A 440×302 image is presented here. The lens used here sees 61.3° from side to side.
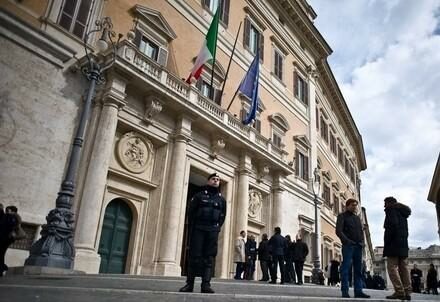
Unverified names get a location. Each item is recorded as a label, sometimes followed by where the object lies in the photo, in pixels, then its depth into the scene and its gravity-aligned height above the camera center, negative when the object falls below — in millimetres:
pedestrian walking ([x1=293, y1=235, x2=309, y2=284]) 11453 +922
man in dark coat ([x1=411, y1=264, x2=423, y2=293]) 17203 +651
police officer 4715 +565
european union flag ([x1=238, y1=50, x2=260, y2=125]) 15662 +7835
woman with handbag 7004 +596
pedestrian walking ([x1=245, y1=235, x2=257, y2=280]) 12953 +899
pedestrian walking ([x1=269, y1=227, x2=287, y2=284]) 10531 +886
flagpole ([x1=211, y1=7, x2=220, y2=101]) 14775 +7711
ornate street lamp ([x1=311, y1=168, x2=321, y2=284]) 16500 +1563
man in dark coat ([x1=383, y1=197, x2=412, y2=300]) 6000 +705
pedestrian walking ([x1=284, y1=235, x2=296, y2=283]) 11484 +778
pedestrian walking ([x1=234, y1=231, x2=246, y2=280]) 12526 +771
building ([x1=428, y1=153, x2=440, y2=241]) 45706 +13162
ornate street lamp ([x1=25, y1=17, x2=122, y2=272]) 7121 +642
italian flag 13250 +7795
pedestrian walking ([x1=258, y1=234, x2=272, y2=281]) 11409 +767
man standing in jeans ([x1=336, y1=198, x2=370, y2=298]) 5895 +689
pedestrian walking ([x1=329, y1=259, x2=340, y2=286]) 17562 +703
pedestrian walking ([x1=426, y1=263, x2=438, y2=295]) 16394 +629
